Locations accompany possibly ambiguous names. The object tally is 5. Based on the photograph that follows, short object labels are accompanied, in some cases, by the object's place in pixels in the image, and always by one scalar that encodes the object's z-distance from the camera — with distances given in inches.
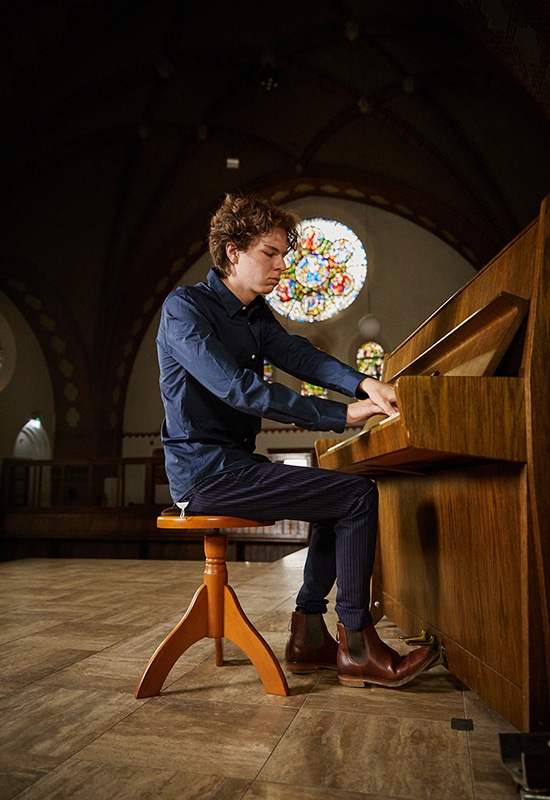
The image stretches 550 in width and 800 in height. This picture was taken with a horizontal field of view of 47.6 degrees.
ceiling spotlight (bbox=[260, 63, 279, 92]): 376.2
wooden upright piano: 57.9
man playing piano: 71.4
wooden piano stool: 72.2
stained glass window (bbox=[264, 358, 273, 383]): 493.7
